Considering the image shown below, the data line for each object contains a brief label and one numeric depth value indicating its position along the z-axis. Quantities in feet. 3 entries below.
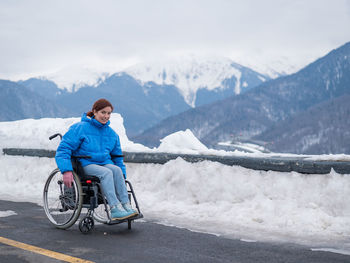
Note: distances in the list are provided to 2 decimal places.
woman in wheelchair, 16.38
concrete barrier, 19.31
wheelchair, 16.60
